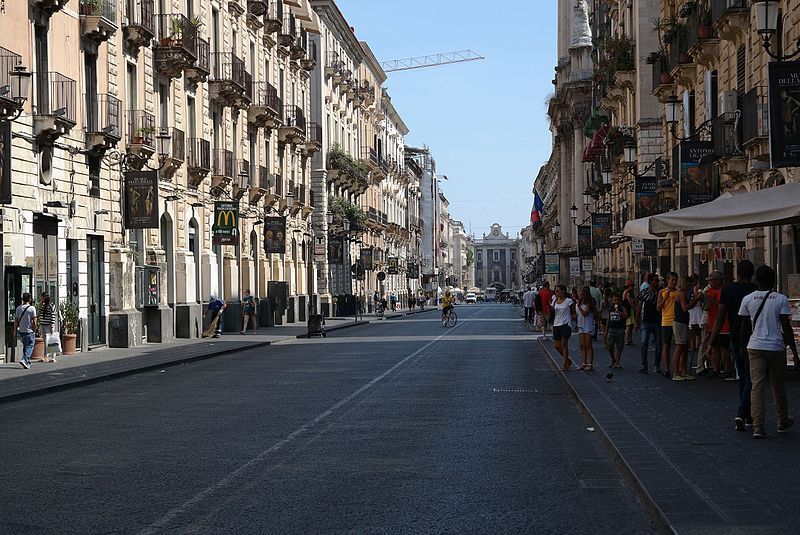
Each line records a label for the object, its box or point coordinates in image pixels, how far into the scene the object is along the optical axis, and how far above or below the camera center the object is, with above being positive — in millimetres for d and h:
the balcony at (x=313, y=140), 66562 +7996
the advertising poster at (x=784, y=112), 18438 +2450
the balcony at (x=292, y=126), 59688 +7842
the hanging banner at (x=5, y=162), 25344 +2630
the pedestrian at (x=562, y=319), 24644 -752
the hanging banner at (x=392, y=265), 99738 +1565
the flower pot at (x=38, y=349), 28469 -1338
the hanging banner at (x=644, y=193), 39312 +2743
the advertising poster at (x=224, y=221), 43094 +2287
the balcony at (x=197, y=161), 42156 +4342
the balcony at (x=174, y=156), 39047 +4237
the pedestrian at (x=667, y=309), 21766 -525
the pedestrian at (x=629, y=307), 28031 -635
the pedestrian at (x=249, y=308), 46500 -798
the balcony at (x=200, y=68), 42031 +7399
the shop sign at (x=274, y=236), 51562 +2071
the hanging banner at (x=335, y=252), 63250 +1684
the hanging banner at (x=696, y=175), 29547 +2467
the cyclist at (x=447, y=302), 55844 -851
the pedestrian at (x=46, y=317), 28453 -613
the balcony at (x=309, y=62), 66188 +11936
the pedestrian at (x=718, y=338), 19953 -951
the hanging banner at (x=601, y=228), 53344 +2245
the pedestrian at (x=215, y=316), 42347 -979
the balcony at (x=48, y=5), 29359 +6765
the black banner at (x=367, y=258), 75125 +1574
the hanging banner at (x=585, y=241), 57500 +1845
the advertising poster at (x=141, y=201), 34531 +2437
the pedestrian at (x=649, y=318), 22844 -706
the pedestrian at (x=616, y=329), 23641 -931
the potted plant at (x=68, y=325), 31000 -880
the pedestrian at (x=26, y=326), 26375 -752
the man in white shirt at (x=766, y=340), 12445 -625
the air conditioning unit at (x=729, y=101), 29159 +4172
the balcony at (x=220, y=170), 45959 +4412
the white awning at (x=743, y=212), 17208 +954
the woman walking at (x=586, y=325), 23547 -845
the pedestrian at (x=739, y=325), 13094 -526
